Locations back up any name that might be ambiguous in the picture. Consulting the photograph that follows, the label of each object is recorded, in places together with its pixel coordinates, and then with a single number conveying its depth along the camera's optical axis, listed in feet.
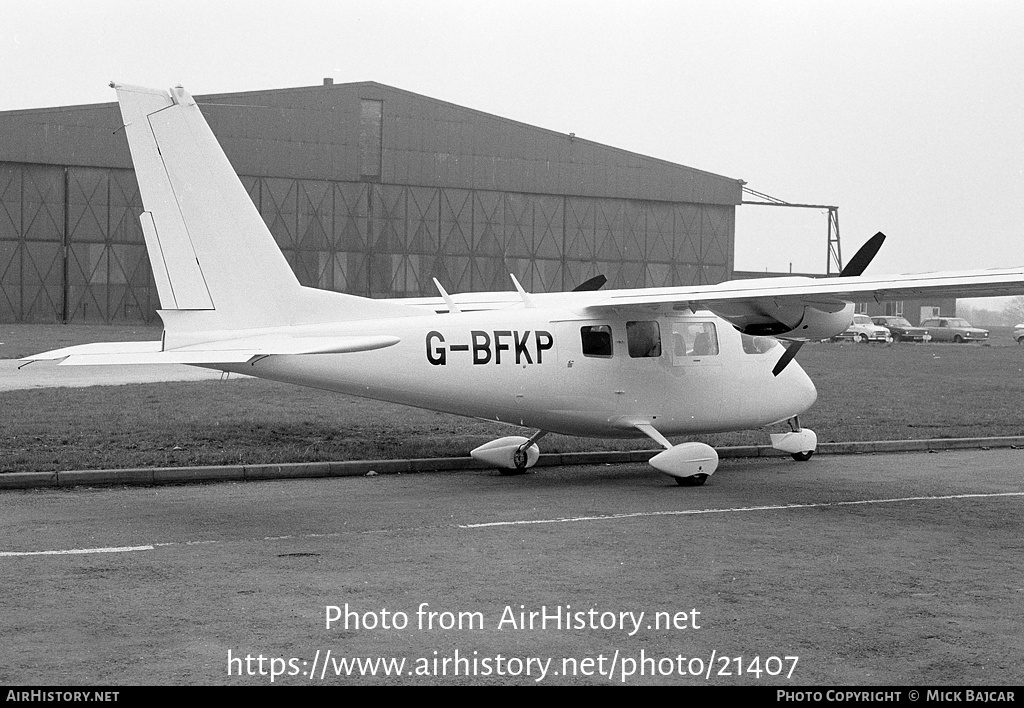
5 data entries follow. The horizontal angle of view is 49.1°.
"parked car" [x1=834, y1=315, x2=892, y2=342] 217.56
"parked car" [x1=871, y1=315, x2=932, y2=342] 237.86
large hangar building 166.71
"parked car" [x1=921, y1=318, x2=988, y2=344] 242.37
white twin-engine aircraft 39.27
